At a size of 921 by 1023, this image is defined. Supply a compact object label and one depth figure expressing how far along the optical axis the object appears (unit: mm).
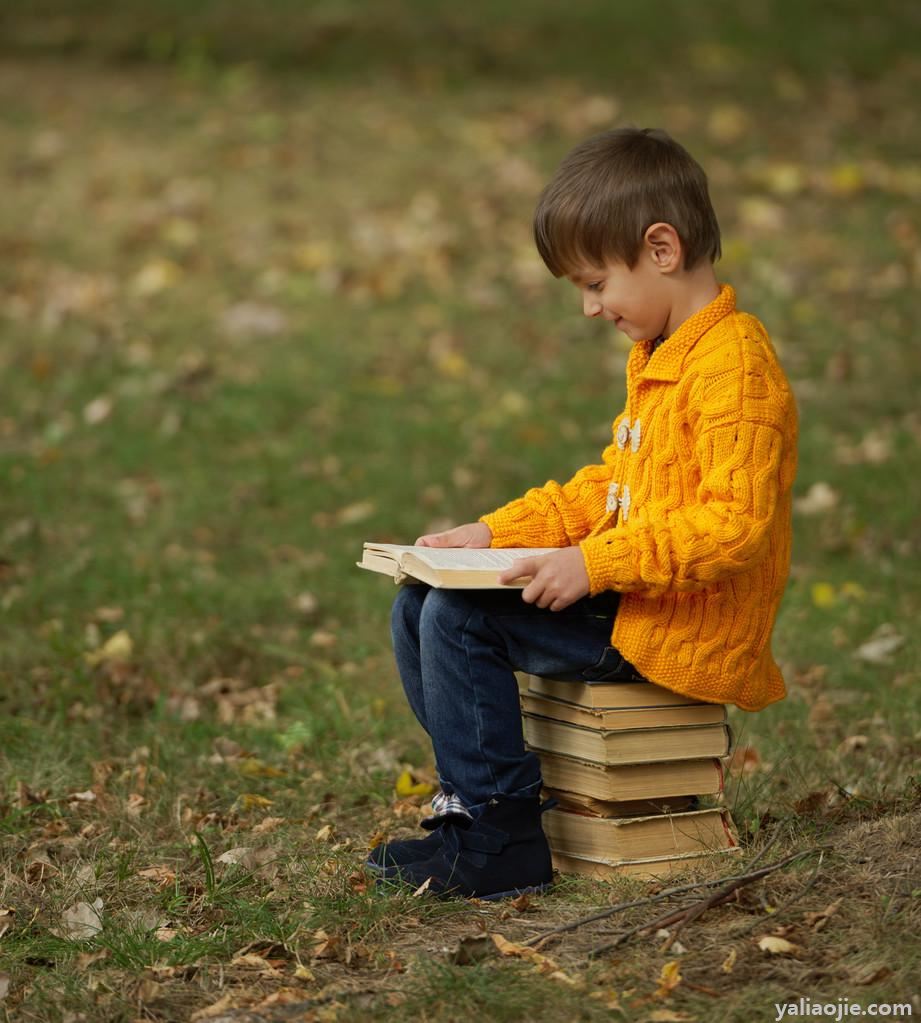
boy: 5695
